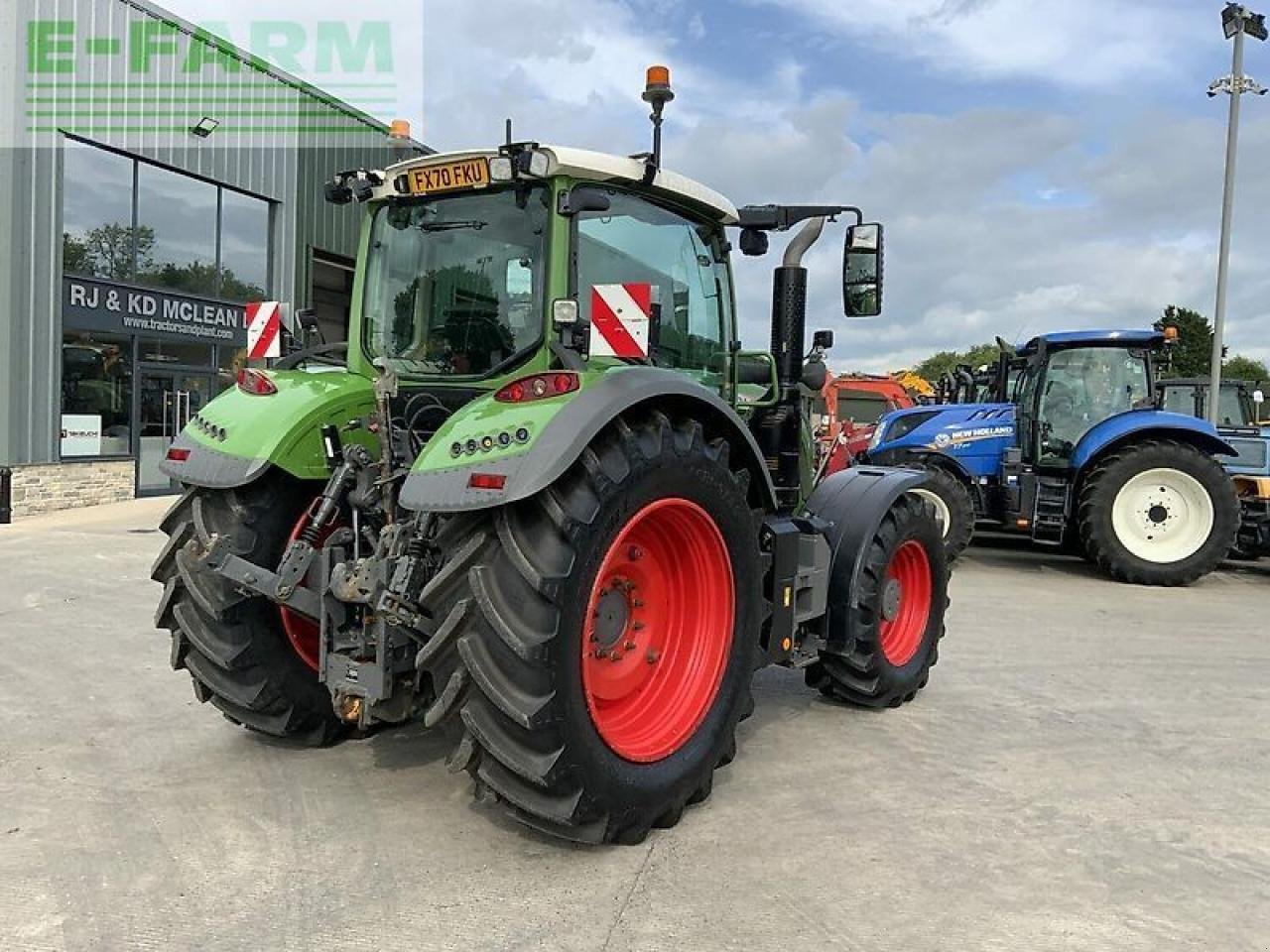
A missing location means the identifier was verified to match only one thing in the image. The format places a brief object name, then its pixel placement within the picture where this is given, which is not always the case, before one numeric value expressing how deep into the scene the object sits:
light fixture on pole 13.91
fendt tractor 3.10
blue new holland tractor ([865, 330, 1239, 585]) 9.72
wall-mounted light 14.86
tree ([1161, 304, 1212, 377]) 55.72
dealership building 12.54
